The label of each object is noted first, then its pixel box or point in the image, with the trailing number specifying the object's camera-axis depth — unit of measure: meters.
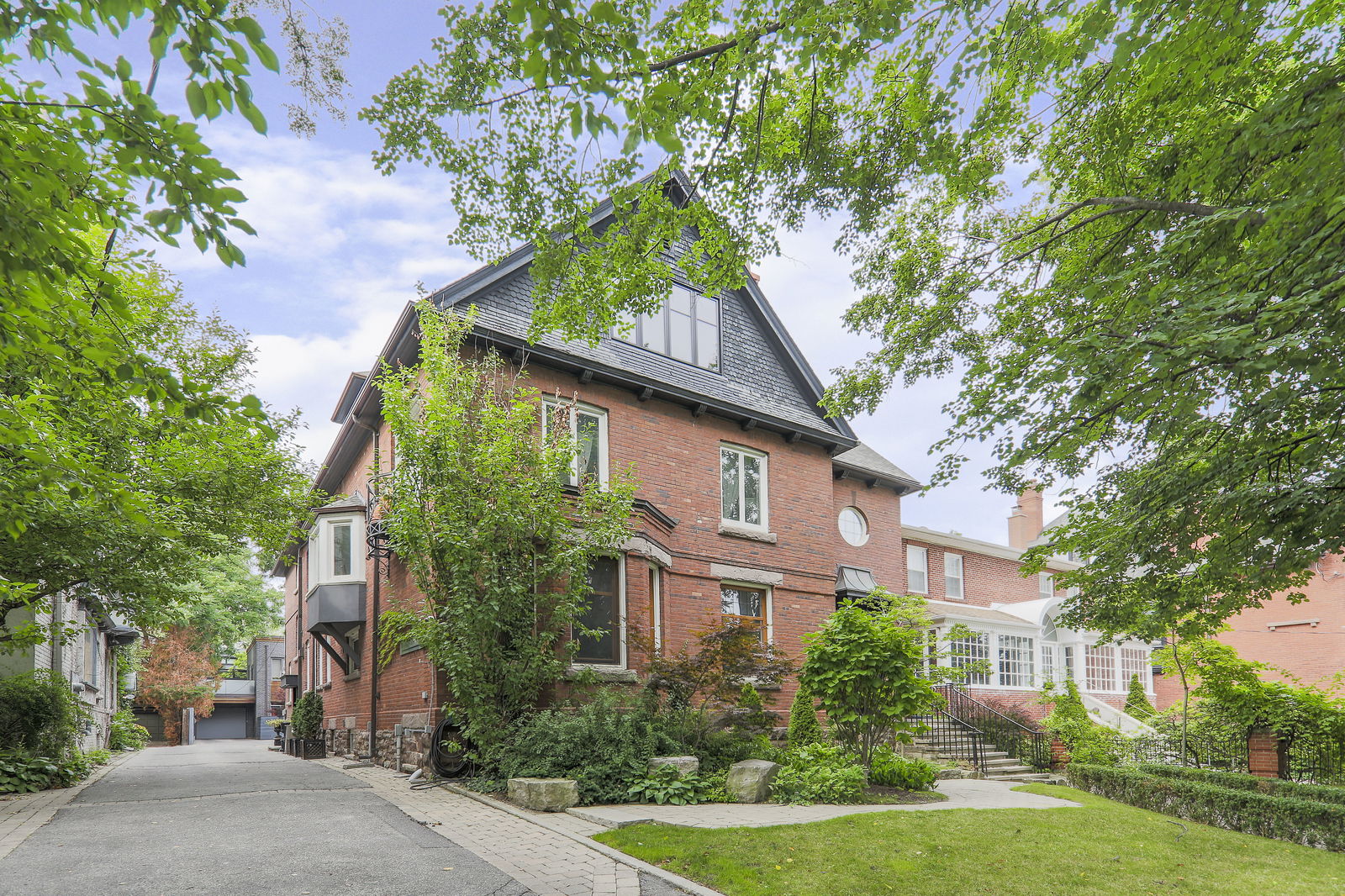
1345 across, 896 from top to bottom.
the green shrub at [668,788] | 10.01
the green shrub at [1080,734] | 16.44
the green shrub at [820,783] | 10.34
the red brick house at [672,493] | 13.60
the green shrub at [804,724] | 13.80
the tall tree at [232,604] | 41.12
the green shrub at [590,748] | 10.23
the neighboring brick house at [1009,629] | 21.92
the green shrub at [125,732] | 26.69
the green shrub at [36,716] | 12.53
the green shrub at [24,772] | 11.41
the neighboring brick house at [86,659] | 15.59
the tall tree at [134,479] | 5.17
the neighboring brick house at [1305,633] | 23.00
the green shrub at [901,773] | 11.64
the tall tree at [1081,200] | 5.54
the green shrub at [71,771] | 12.45
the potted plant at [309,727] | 19.66
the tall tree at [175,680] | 37.38
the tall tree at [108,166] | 3.71
